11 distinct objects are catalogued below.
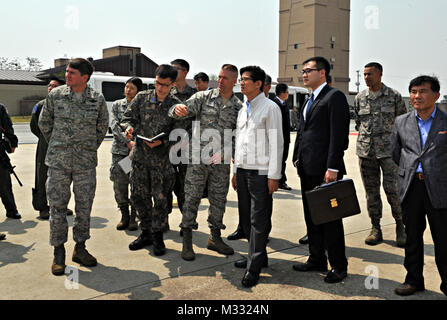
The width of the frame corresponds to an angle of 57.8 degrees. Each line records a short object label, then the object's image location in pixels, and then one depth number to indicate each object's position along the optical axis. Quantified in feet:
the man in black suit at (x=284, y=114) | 17.38
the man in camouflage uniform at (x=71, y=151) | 12.64
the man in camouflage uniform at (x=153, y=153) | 14.19
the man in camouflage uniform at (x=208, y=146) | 13.64
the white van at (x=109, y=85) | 66.39
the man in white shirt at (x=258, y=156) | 11.87
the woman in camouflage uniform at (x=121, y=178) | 17.10
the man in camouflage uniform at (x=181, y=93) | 17.69
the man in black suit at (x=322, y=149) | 11.76
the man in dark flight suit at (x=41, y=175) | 18.44
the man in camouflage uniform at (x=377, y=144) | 15.27
